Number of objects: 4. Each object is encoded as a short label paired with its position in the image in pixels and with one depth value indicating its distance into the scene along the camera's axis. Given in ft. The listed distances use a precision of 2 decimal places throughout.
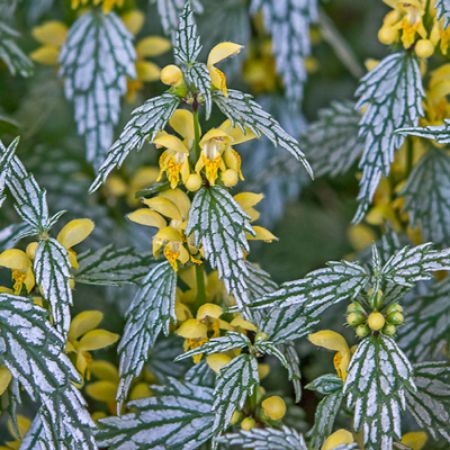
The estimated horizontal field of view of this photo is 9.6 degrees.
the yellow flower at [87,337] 2.52
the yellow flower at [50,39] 2.85
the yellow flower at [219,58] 2.42
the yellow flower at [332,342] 2.45
